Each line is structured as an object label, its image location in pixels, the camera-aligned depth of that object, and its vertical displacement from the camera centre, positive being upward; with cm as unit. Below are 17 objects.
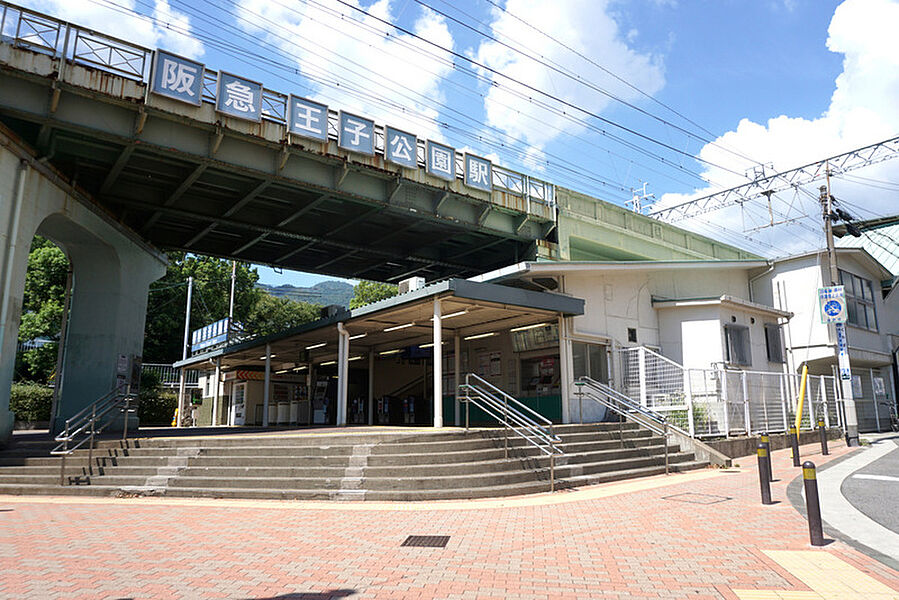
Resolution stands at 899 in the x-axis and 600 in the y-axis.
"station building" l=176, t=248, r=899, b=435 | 1622 +220
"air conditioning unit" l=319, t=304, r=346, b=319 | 1928 +316
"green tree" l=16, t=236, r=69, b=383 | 3472 +628
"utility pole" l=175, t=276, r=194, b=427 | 3028 +48
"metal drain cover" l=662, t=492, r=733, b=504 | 917 -143
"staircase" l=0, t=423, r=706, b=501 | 1029 -108
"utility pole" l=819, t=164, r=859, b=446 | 1841 +159
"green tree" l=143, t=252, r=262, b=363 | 4559 +864
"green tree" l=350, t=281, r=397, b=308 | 4784 +923
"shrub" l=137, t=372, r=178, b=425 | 3226 +36
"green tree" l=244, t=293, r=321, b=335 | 5872 +984
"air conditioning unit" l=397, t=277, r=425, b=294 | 1512 +309
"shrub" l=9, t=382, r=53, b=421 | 2809 +40
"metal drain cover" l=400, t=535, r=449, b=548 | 665 -149
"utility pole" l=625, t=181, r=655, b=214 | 4072 +1393
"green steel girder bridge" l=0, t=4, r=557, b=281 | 1421 +673
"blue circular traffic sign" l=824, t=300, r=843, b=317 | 1909 +305
